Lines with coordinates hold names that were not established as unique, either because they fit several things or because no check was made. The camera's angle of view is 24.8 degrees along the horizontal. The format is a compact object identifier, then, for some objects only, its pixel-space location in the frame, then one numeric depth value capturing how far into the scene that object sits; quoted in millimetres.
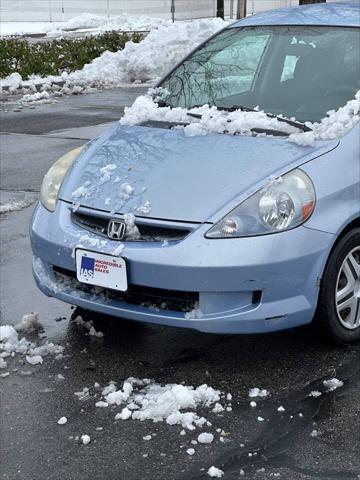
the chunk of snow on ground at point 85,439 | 3373
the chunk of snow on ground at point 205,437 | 3348
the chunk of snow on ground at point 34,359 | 4109
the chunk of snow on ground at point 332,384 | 3793
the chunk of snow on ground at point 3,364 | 4070
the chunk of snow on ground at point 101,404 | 3666
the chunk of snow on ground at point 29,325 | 4496
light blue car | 3750
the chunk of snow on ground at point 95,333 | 4430
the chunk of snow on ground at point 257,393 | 3744
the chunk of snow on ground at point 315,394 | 3732
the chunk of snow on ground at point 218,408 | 3600
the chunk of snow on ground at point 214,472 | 3109
